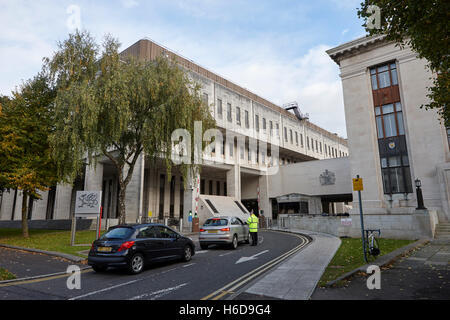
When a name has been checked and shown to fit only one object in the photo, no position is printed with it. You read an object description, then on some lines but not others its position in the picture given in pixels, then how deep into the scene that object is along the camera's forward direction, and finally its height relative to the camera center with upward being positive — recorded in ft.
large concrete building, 107.14 +15.65
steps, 53.24 -5.37
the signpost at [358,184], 29.82 +2.39
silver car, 45.96 -3.69
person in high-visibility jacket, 49.73 -3.33
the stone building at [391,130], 73.72 +21.18
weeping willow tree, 46.68 +18.33
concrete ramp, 105.29 +0.94
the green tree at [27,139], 55.31 +14.98
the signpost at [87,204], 45.98 +1.26
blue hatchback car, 27.66 -3.74
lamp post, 57.03 +2.00
